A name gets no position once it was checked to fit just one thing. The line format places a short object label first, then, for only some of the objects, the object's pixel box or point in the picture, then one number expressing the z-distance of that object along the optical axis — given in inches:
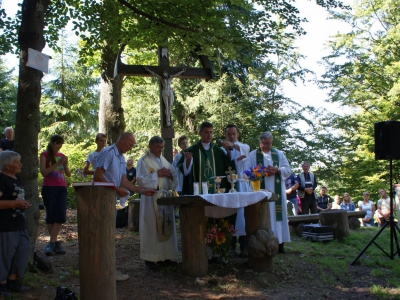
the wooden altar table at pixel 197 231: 229.9
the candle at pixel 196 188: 251.9
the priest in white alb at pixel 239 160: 275.7
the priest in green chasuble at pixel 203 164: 272.8
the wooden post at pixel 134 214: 381.6
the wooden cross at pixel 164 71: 371.2
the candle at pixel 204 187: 252.7
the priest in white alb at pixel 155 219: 250.5
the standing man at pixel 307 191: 452.1
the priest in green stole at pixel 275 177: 289.1
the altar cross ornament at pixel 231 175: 253.8
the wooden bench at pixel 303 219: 393.7
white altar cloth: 217.9
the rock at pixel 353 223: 444.8
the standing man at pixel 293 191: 447.3
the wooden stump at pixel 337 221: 354.3
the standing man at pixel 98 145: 315.3
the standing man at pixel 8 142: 352.2
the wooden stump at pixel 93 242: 163.0
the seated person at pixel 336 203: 575.8
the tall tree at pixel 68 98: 954.7
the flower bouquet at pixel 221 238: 237.8
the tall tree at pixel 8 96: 916.0
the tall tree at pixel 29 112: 218.5
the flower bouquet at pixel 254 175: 255.4
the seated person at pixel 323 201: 522.3
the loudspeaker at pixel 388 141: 275.6
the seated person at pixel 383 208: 508.7
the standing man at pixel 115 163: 204.4
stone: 230.1
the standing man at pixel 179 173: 273.1
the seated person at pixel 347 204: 552.1
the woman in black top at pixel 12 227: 188.2
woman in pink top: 263.7
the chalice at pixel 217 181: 252.0
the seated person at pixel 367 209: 525.3
